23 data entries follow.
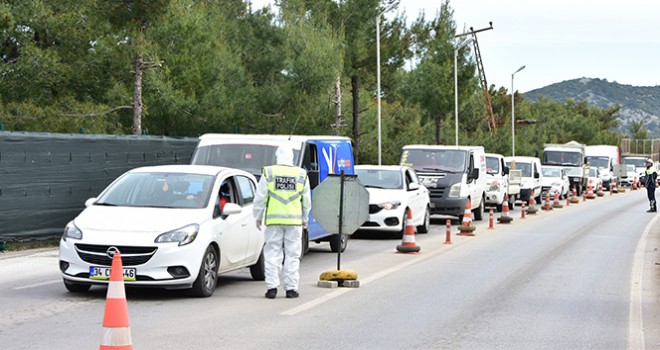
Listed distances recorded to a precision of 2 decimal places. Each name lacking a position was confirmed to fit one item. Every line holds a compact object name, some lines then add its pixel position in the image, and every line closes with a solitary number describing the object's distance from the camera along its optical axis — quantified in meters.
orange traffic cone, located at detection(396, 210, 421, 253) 19.55
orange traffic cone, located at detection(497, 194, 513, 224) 30.09
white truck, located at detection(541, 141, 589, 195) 55.66
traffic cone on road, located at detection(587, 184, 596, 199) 54.44
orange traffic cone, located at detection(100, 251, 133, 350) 7.25
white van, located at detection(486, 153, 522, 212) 36.53
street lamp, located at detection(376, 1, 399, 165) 41.94
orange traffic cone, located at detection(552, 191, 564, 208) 41.88
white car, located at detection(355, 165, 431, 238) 23.42
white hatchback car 11.49
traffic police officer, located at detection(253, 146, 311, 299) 12.16
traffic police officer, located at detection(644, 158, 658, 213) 38.09
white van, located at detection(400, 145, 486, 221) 29.59
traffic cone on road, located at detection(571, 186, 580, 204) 47.45
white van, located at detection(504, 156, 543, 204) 41.53
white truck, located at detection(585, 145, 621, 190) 66.88
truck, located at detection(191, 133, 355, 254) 17.41
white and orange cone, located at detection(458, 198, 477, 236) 25.04
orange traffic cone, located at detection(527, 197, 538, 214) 36.50
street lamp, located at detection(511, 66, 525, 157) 72.56
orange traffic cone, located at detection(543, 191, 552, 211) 38.73
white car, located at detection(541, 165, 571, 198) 48.47
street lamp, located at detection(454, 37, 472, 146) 54.38
